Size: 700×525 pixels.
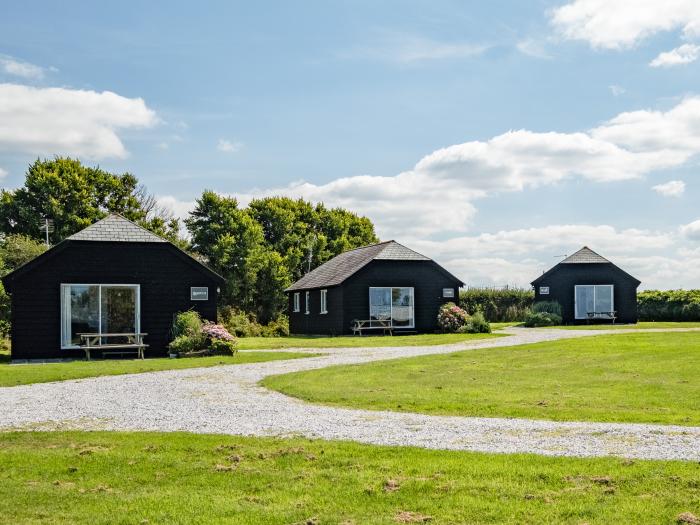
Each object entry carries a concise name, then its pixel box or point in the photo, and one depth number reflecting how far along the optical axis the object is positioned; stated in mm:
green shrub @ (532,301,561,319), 43219
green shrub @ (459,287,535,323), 48969
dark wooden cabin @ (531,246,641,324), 44656
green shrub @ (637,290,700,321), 45438
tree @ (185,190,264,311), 45562
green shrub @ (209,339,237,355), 24616
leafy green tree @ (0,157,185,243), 45156
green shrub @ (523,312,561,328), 41406
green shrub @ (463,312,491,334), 35062
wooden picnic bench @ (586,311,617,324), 44406
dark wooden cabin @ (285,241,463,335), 36594
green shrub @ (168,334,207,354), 25172
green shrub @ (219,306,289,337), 42156
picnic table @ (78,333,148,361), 25703
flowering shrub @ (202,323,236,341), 24969
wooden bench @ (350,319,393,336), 36250
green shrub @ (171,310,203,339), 25609
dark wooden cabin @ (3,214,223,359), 25672
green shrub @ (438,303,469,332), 36406
